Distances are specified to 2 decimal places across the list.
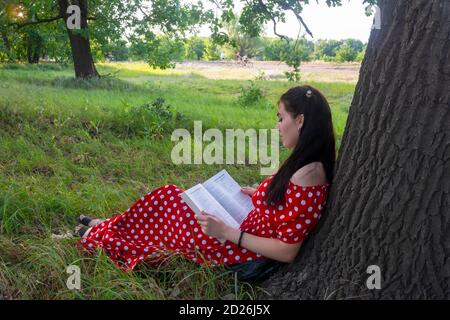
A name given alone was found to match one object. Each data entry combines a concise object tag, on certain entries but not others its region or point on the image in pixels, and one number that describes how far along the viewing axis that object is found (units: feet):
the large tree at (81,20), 30.01
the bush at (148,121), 18.10
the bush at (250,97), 28.73
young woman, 6.85
